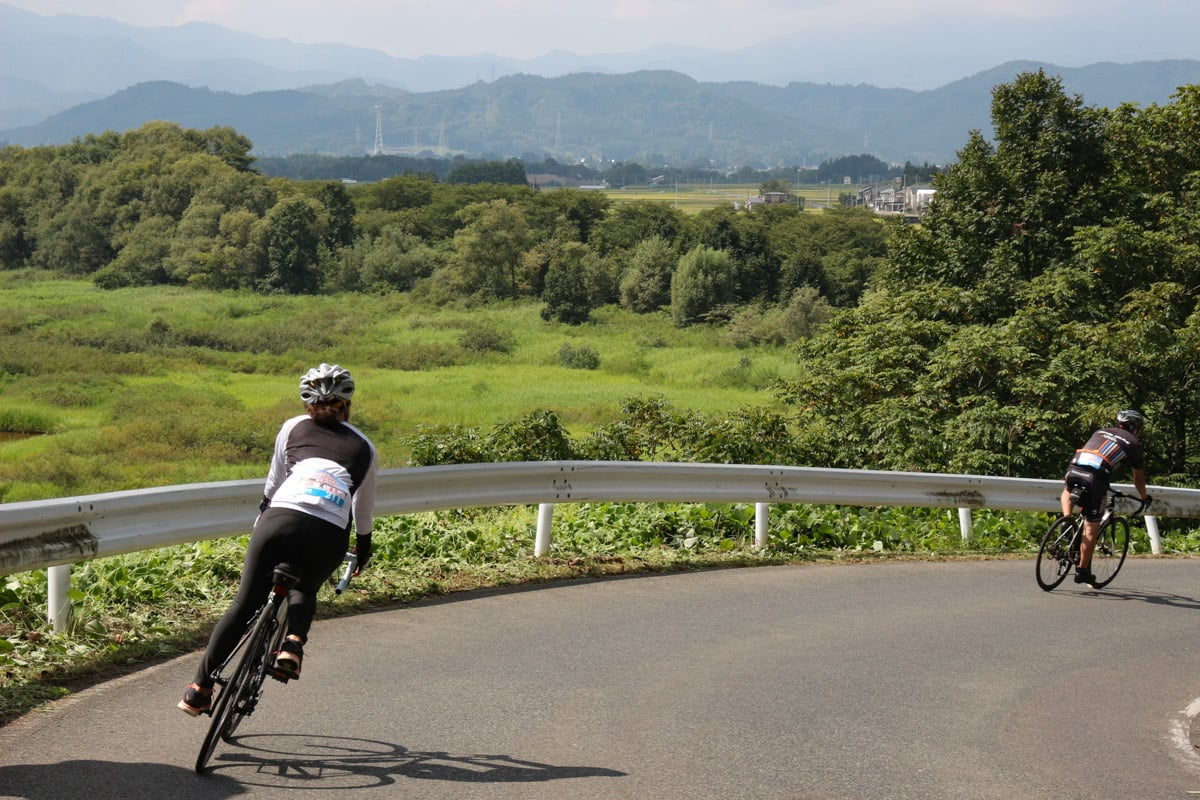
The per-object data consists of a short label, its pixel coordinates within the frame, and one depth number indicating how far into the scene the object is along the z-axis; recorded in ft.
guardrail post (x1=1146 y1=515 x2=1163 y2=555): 54.08
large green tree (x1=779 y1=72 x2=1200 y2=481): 80.64
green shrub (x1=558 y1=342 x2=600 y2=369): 276.82
